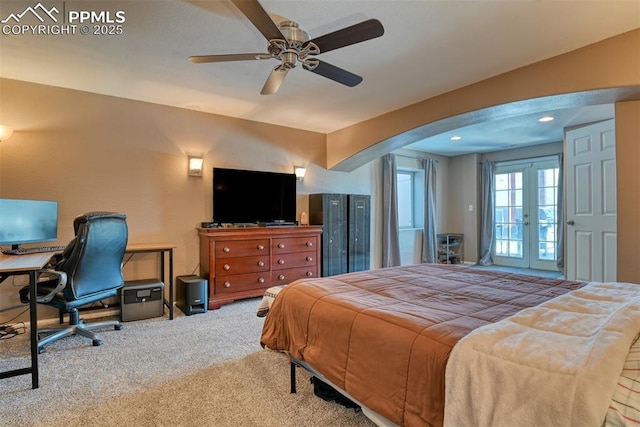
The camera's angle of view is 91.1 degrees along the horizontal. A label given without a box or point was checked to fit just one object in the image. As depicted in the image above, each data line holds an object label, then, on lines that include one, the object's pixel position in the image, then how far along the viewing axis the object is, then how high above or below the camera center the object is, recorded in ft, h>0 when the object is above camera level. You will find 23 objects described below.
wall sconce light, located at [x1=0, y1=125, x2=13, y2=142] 9.62 +2.51
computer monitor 9.02 -0.26
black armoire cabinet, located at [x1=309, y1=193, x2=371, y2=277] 15.72 -0.93
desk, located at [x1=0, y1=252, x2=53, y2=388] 6.29 -1.76
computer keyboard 9.05 -1.14
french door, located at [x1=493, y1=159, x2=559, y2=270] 19.52 -0.23
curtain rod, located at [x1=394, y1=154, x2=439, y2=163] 20.59 +3.65
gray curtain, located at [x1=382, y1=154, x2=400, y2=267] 18.80 -0.36
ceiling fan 5.87 +3.57
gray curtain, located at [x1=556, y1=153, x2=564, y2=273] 18.42 -0.31
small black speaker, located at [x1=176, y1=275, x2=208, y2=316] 11.37 -3.07
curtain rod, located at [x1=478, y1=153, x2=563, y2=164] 19.18 +3.33
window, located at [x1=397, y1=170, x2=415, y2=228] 21.59 +0.84
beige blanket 2.74 -1.54
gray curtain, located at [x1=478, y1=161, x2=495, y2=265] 21.85 -0.27
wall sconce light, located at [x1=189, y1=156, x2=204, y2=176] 12.93 +1.92
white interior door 11.35 +0.25
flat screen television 13.46 +0.68
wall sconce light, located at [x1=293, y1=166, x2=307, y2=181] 15.75 +2.03
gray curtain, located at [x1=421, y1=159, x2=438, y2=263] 21.24 -0.69
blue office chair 8.12 -1.62
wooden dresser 12.16 -1.97
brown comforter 3.75 -1.64
